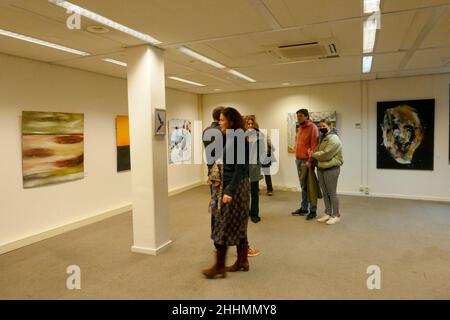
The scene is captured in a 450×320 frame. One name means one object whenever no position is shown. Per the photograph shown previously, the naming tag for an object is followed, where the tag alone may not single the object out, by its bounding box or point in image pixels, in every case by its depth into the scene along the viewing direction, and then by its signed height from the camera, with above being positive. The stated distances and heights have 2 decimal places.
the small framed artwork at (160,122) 3.49 +0.27
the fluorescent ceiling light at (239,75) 5.17 +1.18
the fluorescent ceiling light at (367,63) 4.51 +1.17
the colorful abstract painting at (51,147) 4.03 +0.02
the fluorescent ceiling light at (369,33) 2.95 +1.11
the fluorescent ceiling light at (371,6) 2.51 +1.07
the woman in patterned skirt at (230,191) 2.80 -0.39
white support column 3.44 -0.04
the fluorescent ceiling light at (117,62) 4.14 +1.12
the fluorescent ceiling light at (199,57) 3.80 +1.13
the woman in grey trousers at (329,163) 4.35 -0.25
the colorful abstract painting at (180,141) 6.93 +0.12
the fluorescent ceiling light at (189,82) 5.68 +1.19
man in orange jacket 4.71 -0.03
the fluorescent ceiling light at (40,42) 3.06 +1.08
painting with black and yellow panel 5.46 +0.07
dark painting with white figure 6.04 +0.15
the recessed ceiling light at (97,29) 2.93 +1.07
